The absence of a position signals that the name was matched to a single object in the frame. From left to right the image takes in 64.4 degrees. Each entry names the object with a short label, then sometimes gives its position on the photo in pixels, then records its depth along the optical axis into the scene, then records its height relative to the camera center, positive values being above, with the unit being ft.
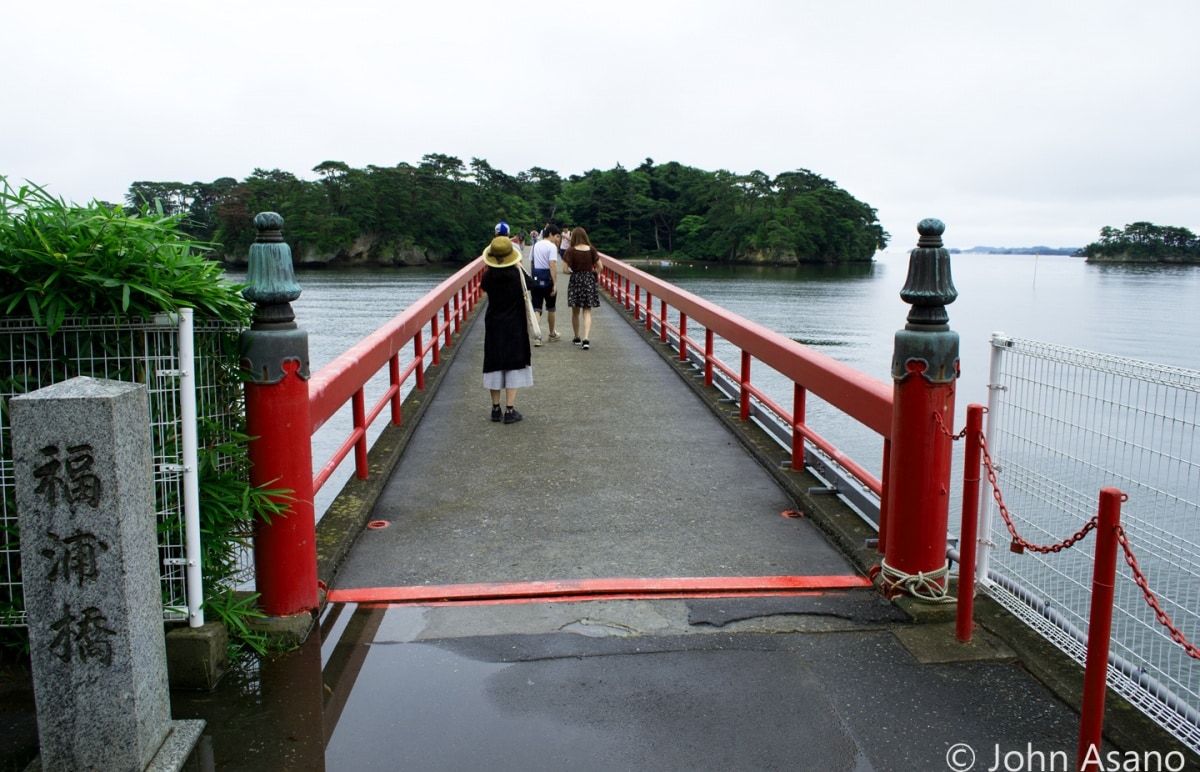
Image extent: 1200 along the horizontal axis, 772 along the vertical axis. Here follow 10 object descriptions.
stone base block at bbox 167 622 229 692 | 10.39 -4.35
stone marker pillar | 8.21 -2.72
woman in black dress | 24.84 -1.65
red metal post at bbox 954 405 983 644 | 11.07 -2.93
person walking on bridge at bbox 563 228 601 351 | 39.86 -0.59
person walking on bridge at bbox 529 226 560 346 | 39.99 -0.20
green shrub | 9.61 -0.45
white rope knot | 12.56 -4.18
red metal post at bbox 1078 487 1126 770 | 7.82 -3.08
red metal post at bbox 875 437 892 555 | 13.76 -3.51
